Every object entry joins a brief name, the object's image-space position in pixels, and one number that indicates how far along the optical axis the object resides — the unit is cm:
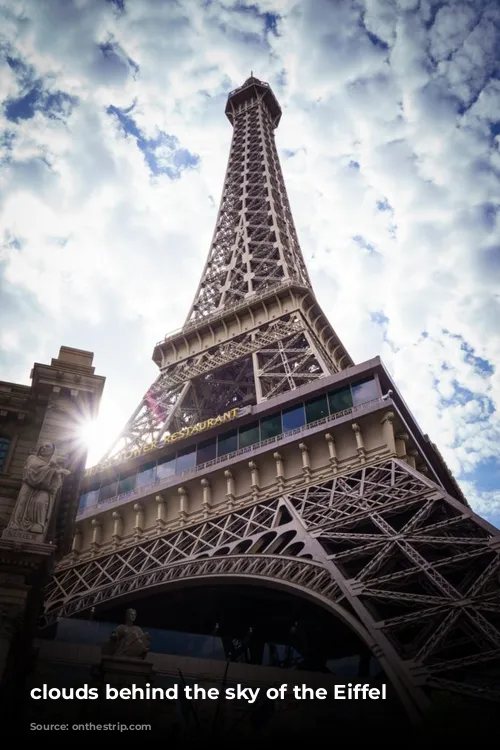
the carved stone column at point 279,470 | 3169
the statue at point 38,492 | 1603
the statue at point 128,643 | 1766
